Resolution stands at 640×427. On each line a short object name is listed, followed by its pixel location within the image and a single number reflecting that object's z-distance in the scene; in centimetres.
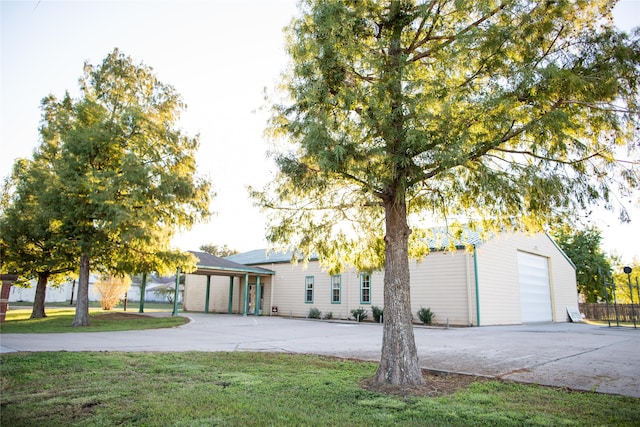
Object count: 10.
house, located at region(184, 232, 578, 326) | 1798
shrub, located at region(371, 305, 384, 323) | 2034
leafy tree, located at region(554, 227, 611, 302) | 3447
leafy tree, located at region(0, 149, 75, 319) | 1577
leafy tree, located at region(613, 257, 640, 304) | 3914
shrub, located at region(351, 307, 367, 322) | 2133
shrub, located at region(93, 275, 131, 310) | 2577
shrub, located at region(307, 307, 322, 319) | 2339
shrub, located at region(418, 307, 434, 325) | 1839
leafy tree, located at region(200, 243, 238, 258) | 6778
